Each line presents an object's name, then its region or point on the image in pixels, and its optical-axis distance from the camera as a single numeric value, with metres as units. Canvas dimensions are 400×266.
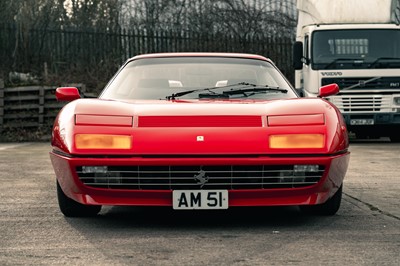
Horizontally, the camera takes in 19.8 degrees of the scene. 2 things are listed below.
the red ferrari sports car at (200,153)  7.04
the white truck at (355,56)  20.32
